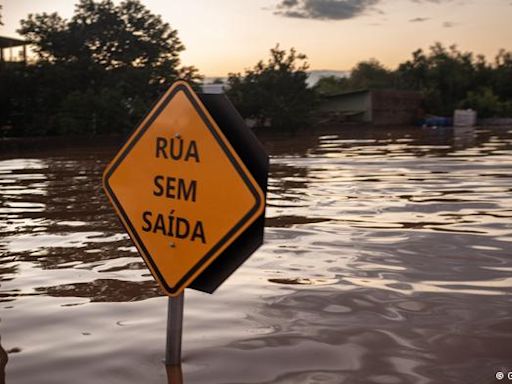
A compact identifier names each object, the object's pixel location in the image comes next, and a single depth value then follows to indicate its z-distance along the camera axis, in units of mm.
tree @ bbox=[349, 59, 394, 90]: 77312
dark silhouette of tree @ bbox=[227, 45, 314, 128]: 33312
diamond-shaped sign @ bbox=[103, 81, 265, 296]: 2449
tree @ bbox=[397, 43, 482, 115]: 51781
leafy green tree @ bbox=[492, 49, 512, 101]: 53969
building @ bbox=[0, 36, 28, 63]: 30562
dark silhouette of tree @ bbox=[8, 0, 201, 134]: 27375
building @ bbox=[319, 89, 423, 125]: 41375
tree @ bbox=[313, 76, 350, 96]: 68225
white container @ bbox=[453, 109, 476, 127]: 43062
